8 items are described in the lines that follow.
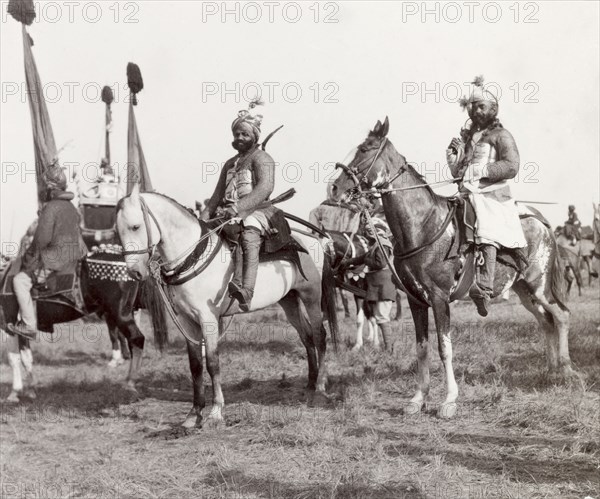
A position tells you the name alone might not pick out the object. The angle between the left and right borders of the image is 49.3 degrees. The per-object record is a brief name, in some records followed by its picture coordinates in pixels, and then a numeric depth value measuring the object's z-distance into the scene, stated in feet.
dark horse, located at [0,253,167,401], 30.91
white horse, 21.44
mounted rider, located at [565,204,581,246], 76.95
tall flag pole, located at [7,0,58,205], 36.01
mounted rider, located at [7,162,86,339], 30.17
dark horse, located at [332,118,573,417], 21.81
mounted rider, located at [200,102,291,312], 22.89
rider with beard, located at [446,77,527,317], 22.39
